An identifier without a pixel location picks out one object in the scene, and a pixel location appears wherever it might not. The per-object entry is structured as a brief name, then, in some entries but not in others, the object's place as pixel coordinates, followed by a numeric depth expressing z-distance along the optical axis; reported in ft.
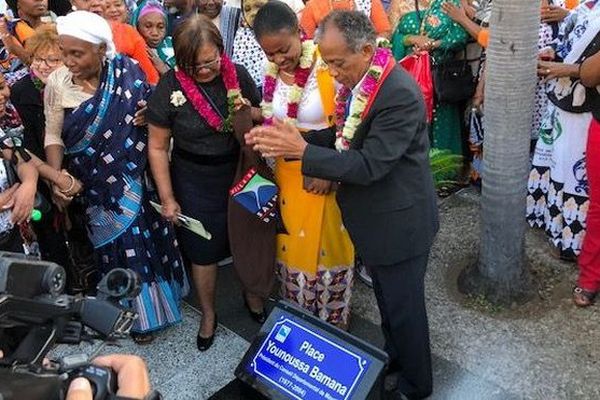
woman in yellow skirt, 9.70
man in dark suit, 8.27
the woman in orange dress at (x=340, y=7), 15.19
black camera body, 5.30
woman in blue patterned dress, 10.13
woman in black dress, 9.78
